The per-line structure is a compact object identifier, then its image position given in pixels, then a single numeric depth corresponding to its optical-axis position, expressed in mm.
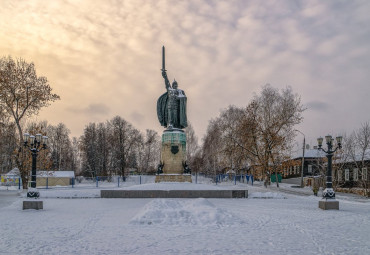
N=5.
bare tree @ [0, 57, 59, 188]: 27422
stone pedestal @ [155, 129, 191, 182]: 23344
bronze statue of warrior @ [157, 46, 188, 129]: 24469
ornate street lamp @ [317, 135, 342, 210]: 14633
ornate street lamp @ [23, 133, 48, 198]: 14469
